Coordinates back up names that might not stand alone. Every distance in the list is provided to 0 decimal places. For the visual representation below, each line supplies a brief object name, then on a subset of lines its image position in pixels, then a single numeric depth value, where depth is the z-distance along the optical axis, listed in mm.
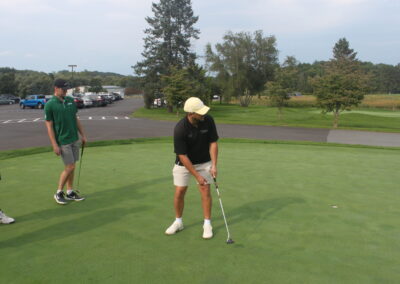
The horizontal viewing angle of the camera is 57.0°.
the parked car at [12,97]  60069
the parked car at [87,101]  50131
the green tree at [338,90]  24875
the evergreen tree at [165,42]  45938
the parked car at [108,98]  56794
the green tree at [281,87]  29859
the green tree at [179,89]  33969
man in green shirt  5844
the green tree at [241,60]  58844
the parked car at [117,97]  78531
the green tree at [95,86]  103062
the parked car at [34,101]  47531
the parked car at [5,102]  58988
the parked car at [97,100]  52397
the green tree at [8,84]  70125
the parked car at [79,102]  46781
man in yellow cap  4426
